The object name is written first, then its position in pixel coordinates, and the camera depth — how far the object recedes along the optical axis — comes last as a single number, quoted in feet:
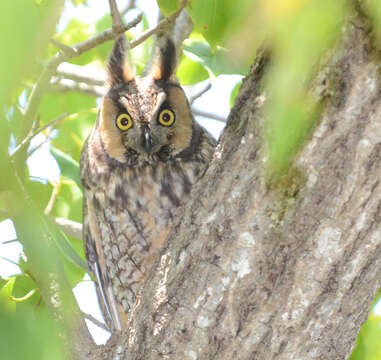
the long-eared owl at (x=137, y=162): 19.80
